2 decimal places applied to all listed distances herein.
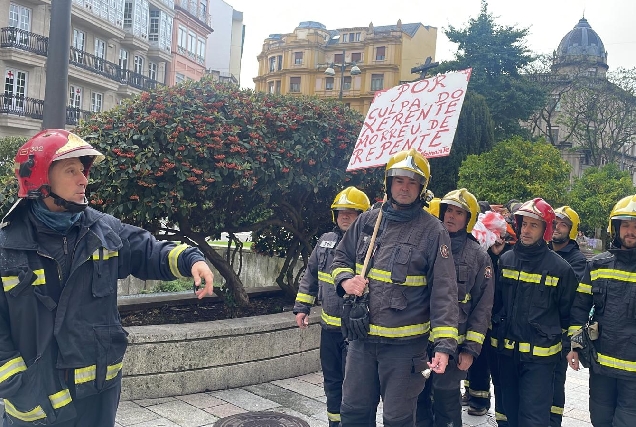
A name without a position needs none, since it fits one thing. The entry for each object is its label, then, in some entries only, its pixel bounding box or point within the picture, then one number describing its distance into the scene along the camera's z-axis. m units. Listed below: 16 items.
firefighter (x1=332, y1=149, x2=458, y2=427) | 3.61
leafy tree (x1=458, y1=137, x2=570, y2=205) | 23.23
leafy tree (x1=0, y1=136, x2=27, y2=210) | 5.26
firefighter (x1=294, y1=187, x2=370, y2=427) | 4.74
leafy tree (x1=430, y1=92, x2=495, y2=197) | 23.44
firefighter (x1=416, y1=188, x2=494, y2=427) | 4.29
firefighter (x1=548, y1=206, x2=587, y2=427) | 4.96
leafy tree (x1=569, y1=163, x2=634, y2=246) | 33.50
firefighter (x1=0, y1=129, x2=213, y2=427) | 2.55
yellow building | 64.81
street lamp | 24.39
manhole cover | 4.80
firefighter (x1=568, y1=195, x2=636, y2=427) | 4.02
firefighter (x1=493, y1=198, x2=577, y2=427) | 4.38
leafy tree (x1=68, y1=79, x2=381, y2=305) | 5.52
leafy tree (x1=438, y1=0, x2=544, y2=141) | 35.34
